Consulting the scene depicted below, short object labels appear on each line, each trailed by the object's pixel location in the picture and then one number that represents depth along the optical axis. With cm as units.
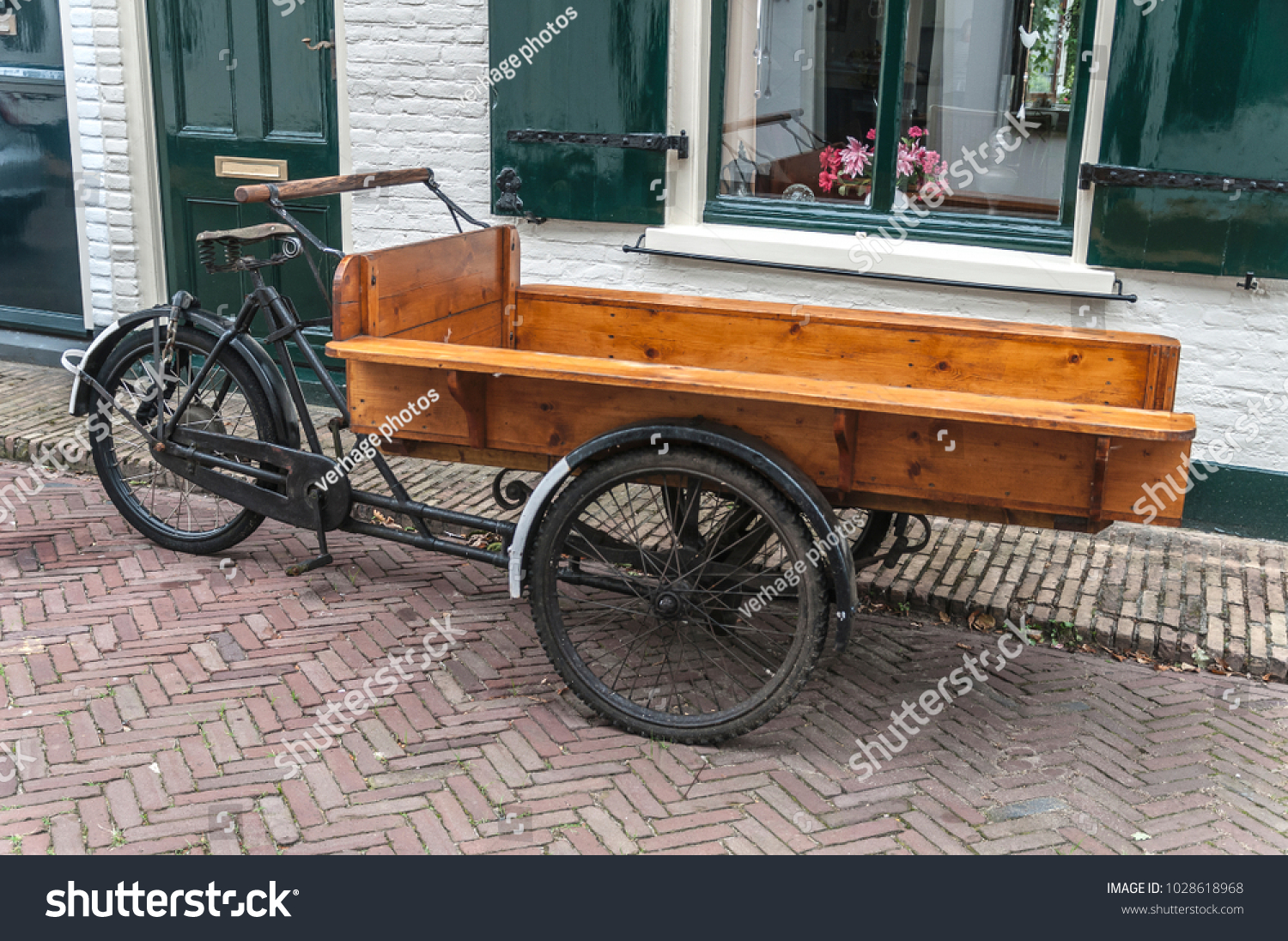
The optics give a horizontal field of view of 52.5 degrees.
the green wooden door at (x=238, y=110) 649
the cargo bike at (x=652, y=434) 335
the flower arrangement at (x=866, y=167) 578
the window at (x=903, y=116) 551
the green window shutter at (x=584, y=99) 575
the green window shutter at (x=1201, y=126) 484
